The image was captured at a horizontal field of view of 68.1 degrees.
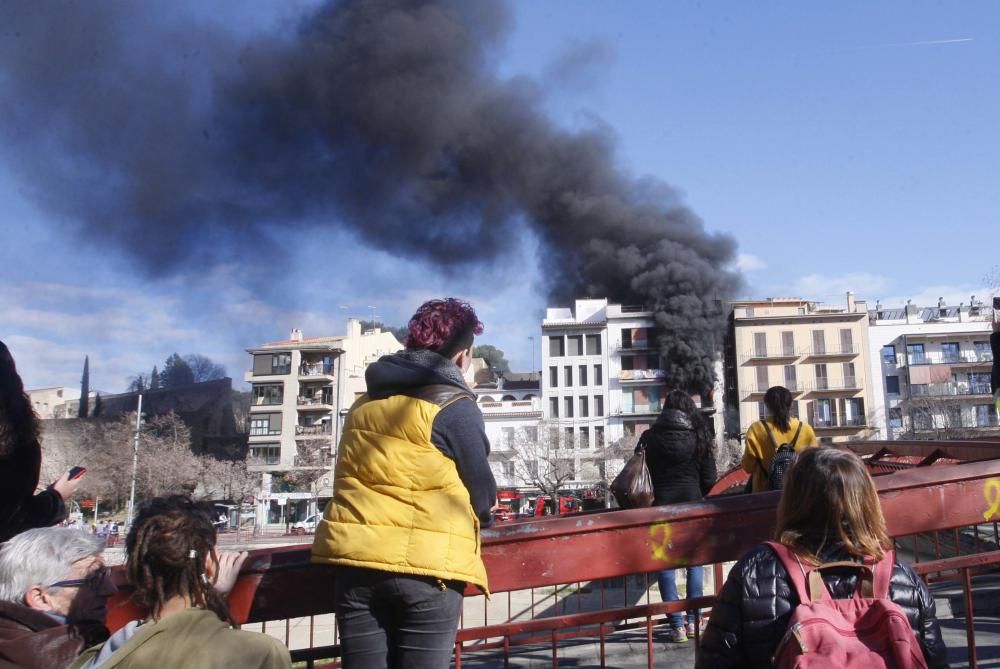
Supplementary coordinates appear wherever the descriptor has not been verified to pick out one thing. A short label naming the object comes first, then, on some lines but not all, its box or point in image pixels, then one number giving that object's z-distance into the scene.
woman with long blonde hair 1.73
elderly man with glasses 1.87
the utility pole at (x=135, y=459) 42.52
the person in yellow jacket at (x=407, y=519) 1.90
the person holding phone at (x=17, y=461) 2.25
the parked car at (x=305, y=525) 39.62
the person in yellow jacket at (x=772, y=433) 4.30
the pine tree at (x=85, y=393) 68.75
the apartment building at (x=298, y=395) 51.84
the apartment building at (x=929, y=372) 44.48
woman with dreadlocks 1.73
